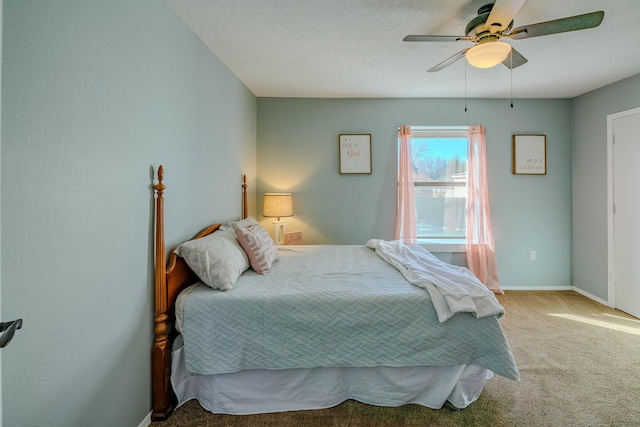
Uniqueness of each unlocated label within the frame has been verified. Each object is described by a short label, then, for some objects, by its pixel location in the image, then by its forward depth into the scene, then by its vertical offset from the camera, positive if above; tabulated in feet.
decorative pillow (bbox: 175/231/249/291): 6.14 -0.98
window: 13.41 +1.46
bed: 5.66 -2.37
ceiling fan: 5.44 +3.54
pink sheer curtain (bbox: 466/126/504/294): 12.73 -0.05
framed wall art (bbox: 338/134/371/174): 13.03 +2.55
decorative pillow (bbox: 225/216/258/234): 8.40 -0.29
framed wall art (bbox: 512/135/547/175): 12.97 +2.57
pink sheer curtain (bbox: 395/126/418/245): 12.86 +0.78
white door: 10.31 +0.16
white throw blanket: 5.61 -1.41
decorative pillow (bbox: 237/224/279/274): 7.49 -0.88
